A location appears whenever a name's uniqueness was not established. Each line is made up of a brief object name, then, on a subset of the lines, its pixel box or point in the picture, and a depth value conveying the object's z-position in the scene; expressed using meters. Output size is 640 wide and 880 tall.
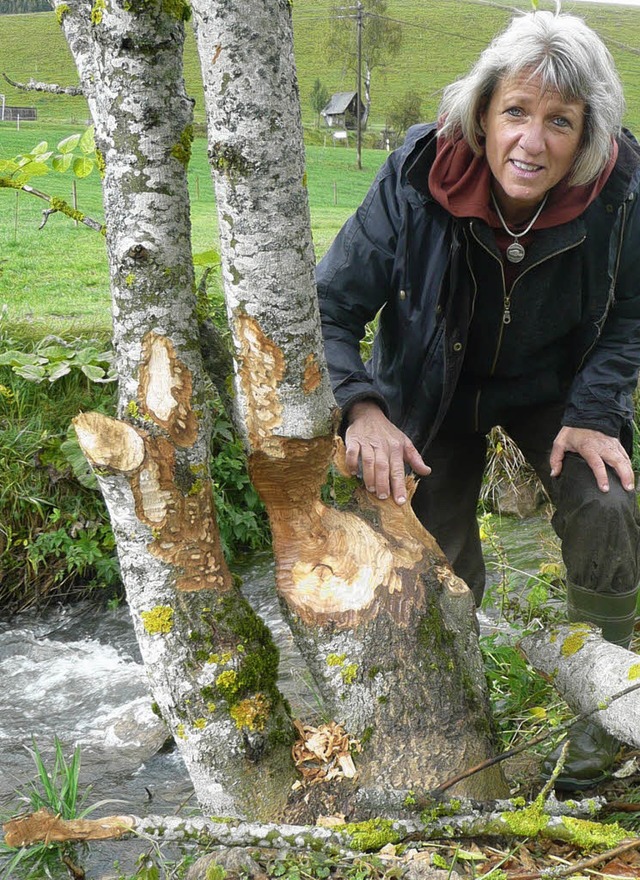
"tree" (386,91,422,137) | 53.94
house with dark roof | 68.62
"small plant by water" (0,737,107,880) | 2.90
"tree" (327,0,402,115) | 62.75
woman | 2.83
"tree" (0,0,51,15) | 99.75
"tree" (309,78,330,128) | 66.25
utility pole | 36.31
